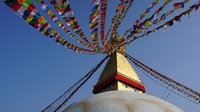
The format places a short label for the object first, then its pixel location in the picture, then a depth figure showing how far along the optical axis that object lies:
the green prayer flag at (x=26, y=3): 5.77
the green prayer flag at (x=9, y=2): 5.28
